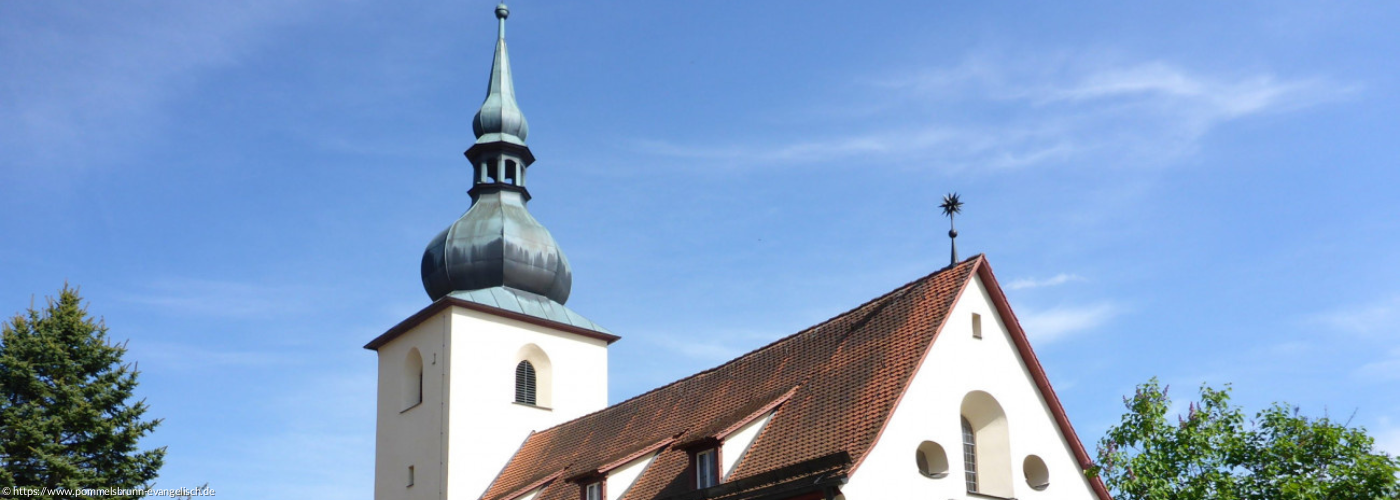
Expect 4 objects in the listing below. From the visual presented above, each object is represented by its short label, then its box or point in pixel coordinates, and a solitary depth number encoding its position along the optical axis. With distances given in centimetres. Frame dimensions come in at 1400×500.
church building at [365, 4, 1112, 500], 2208
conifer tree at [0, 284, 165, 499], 2928
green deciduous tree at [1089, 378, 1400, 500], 1959
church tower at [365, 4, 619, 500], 3534
